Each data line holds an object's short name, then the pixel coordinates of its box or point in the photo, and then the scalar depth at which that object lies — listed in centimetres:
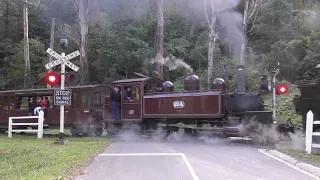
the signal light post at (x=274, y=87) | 1723
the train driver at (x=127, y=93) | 1891
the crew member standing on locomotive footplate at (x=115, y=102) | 1897
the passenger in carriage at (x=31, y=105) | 2208
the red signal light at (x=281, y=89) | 1767
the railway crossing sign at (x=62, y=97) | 1441
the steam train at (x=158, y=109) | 1590
